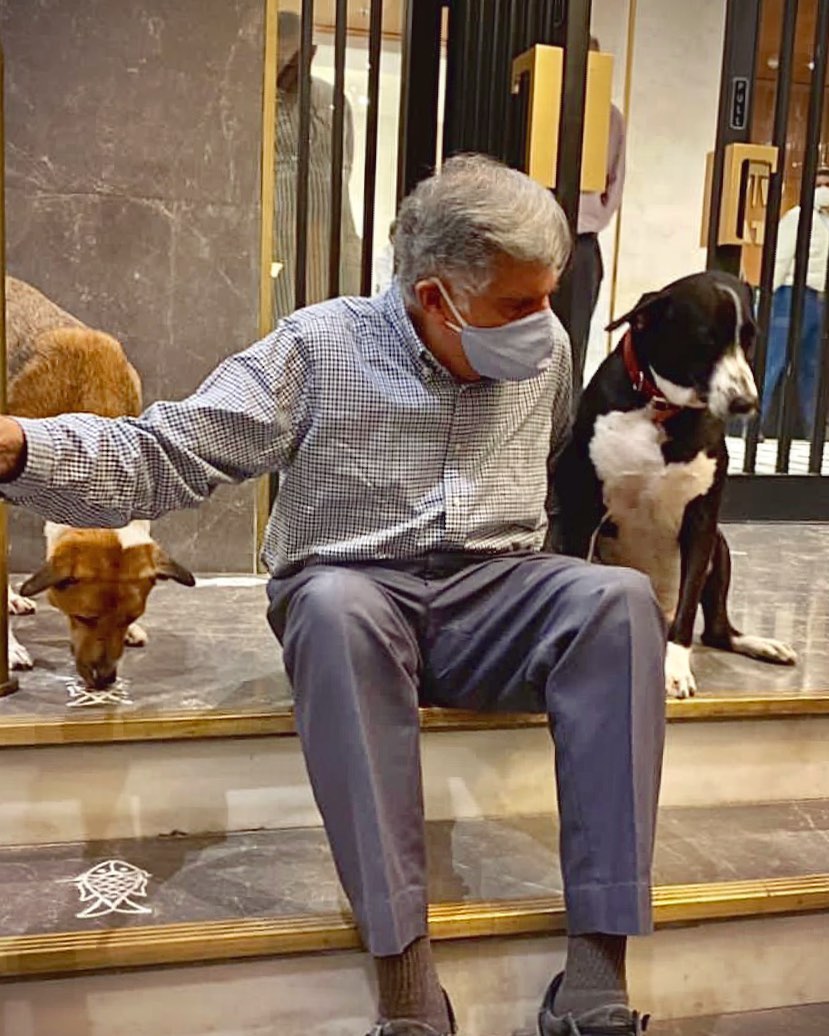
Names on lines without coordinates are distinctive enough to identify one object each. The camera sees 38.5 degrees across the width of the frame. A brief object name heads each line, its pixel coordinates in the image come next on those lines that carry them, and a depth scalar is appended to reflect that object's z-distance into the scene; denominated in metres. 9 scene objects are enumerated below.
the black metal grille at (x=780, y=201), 3.28
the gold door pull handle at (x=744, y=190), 2.84
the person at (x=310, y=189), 2.76
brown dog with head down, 1.93
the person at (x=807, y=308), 5.28
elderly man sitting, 1.39
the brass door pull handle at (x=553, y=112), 2.15
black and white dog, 2.01
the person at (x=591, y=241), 2.90
